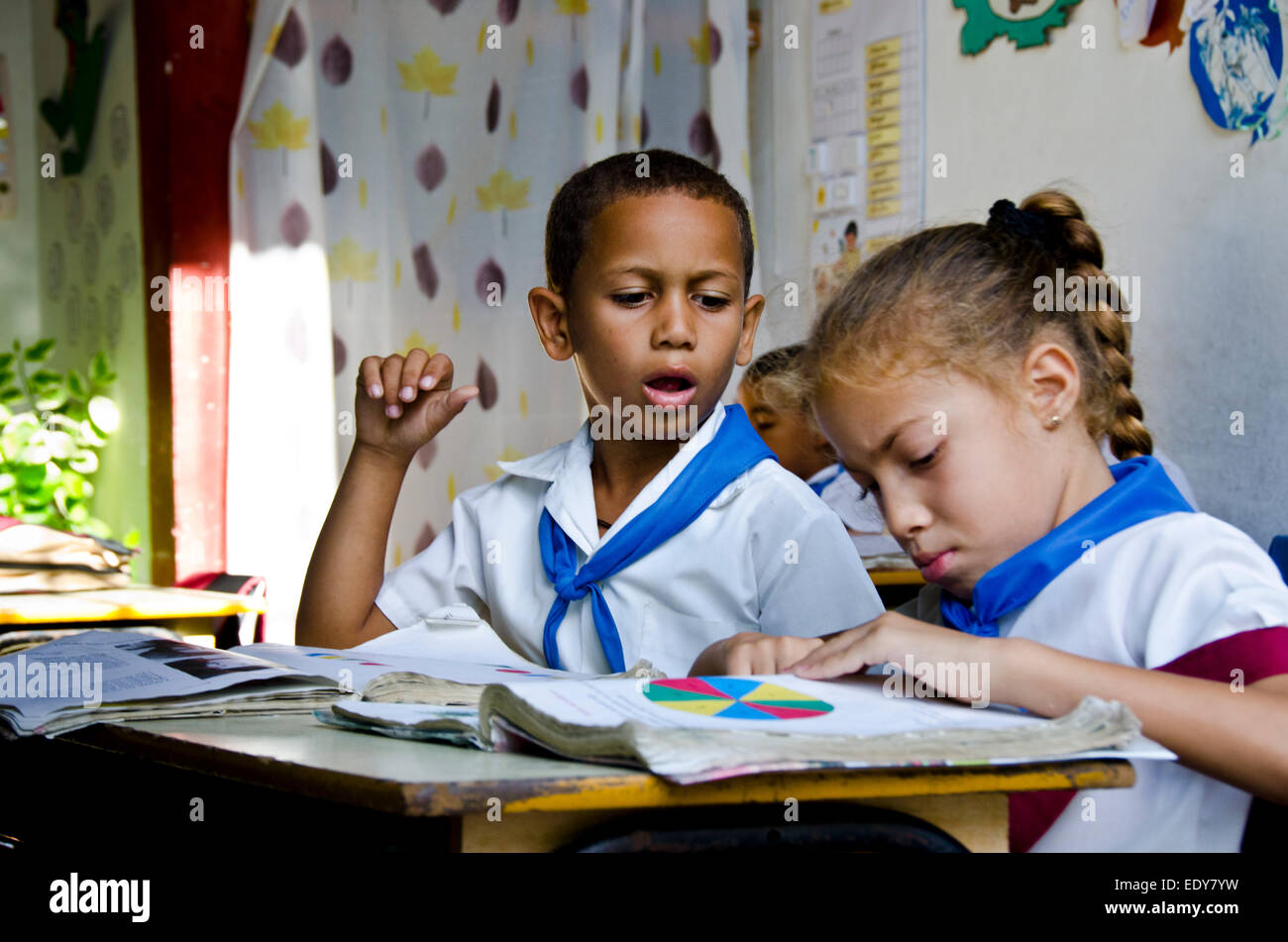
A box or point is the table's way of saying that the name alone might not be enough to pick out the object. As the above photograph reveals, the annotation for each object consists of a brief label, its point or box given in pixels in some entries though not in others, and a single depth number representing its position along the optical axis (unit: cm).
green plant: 379
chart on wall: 351
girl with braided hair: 84
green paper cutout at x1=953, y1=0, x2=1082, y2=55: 302
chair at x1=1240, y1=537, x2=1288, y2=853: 94
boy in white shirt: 141
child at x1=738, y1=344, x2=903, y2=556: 295
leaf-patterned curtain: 347
